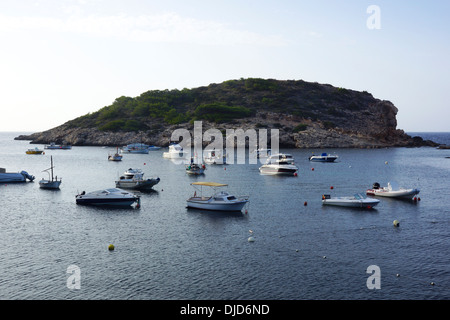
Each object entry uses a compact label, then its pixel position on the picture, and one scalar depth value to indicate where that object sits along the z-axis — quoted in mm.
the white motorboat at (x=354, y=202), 58438
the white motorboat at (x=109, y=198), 60344
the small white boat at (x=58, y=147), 184125
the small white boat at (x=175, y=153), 139250
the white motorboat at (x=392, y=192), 65044
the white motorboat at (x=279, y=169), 97875
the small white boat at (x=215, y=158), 120062
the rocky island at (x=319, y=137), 182250
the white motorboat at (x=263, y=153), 149525
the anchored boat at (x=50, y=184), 77000
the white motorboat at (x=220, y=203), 56031
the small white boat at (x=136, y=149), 165112
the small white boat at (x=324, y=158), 126875
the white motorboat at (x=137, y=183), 75188
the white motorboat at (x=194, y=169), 96688
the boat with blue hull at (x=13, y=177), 85188
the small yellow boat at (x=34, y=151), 161250
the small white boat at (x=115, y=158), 130800
